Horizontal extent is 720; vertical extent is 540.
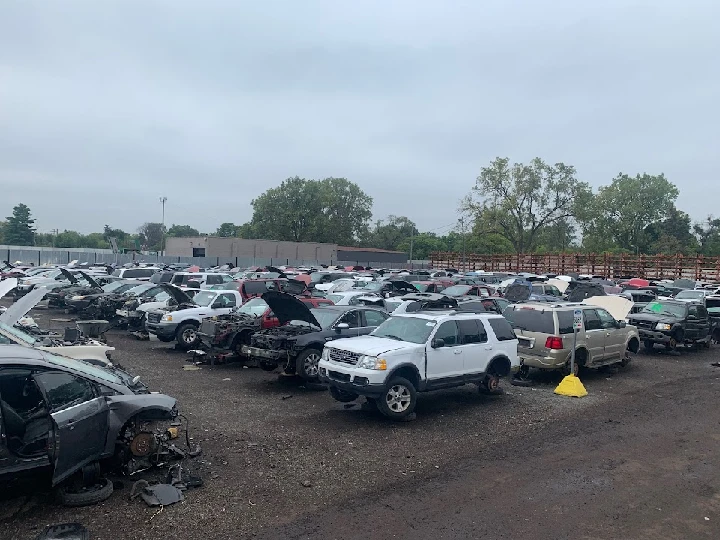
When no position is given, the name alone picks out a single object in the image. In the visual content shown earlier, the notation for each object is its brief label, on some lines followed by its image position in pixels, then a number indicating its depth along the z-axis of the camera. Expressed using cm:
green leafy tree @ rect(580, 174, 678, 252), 7375
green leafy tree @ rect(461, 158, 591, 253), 6856
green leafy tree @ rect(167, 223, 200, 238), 13773
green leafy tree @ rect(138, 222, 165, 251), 12605
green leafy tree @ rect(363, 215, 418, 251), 10064
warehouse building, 6942
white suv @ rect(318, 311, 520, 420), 902
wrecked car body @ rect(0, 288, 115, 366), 871
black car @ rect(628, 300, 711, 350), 1684
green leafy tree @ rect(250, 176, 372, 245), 8375
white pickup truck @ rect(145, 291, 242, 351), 1582
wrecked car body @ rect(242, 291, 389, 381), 1126
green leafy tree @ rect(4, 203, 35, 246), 9700
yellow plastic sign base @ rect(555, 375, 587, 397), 1138
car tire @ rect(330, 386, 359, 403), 976
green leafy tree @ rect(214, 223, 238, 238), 12912
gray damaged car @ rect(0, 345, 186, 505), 545
